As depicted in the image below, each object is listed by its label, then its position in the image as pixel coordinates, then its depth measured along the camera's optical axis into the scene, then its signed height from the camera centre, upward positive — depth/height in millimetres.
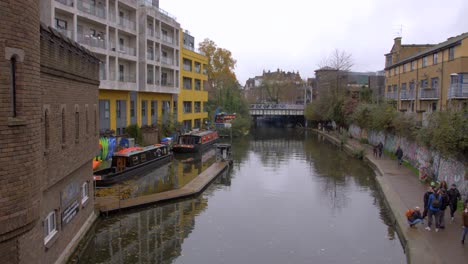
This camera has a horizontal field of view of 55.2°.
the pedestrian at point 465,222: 13188 -3335
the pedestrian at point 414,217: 15305 -3729
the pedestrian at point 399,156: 31297 -3349
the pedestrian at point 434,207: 14578 -3265
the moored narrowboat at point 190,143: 41000 -3529
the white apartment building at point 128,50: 31838 +4767
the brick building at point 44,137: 6496 -681
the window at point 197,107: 60612 -138
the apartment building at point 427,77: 32750 +2883
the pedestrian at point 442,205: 14633 -3153
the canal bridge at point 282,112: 88938 -1031
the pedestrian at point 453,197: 15578 -3092
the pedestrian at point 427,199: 15033 -3082
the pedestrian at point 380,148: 36194 -3255
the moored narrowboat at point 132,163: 24595 -3749
